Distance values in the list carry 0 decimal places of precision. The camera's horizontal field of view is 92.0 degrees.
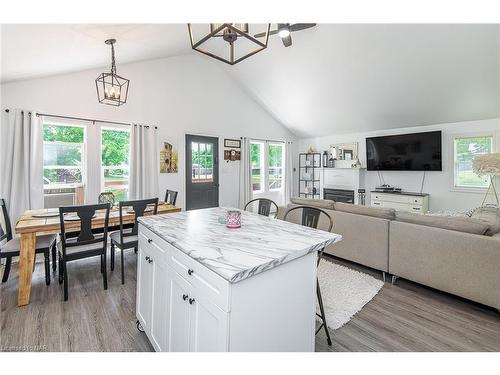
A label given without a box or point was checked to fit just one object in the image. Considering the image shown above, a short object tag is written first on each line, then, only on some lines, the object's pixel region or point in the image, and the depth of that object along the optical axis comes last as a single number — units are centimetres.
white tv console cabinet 511
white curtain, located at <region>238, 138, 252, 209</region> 637
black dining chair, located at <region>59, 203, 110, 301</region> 245
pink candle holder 177
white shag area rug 222
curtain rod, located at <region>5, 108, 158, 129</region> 371
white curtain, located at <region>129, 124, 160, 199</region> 450
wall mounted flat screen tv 509
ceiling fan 228
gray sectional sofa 220
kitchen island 104
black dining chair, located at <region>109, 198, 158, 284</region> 284
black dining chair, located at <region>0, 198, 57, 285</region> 252
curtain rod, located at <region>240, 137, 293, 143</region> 665
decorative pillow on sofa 229
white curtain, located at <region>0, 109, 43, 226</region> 346
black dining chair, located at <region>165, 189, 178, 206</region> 392
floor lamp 373
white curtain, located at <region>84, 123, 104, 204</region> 415
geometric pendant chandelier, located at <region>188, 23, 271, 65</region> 144
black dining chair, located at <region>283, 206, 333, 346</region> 215
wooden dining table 237
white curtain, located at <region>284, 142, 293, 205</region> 751
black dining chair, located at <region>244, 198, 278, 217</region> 272
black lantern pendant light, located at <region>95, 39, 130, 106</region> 298
